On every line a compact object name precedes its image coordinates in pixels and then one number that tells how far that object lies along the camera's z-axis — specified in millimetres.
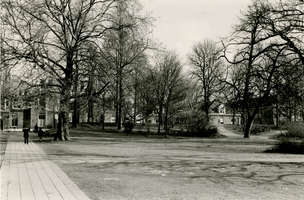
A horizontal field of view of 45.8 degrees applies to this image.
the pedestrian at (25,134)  28691
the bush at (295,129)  39756
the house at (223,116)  96438
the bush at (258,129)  54375
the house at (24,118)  67394
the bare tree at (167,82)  46781
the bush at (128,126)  49062
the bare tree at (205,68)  58938
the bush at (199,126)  46969
